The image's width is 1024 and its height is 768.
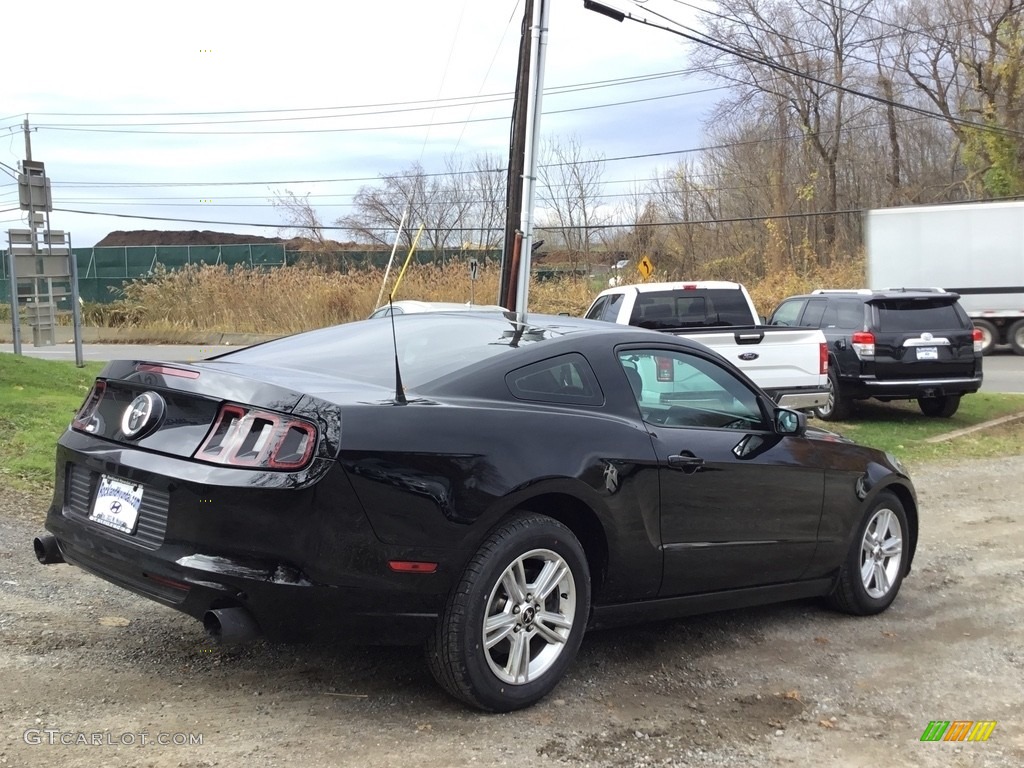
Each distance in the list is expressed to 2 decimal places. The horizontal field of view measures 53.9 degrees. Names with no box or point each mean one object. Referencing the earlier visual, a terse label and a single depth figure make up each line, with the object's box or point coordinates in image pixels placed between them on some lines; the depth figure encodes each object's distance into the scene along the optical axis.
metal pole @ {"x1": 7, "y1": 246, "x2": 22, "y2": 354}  15.11
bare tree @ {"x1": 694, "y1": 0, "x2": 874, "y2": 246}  38.34
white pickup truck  10.77
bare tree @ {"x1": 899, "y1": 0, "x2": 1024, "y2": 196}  36.62
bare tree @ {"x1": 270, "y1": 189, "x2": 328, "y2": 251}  46.78
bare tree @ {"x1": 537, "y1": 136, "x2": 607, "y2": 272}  44.09
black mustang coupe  3.48
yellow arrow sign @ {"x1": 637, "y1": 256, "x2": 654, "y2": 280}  32.44
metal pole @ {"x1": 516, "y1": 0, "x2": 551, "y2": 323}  16.48
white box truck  25.61
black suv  12.79
